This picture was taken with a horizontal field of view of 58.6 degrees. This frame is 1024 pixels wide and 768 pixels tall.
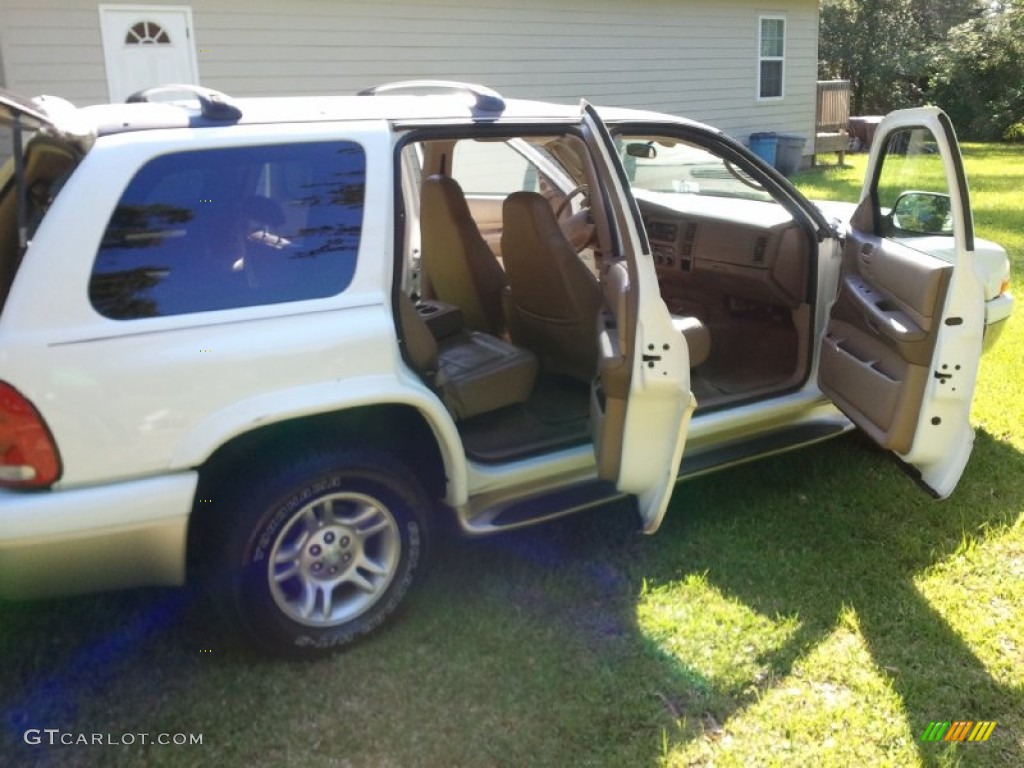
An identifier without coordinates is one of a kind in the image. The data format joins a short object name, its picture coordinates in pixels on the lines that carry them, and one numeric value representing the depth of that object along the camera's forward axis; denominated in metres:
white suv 2.51
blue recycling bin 15.88
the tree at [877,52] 26.59
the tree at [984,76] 23.36
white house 8.58
